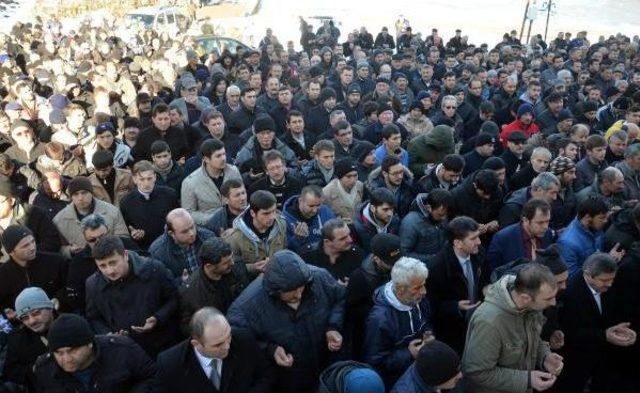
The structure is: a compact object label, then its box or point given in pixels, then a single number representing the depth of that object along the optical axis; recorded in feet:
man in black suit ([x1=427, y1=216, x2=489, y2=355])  14.78
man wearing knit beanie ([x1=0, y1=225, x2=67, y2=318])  15.83
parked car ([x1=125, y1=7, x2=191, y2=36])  76.84
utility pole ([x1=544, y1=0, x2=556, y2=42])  65.91
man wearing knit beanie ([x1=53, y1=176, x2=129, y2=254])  18.31
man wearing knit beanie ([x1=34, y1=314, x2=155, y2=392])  11.19
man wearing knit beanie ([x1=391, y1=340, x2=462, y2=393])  10.48
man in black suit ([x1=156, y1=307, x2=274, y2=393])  11.39
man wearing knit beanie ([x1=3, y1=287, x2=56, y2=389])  13.85
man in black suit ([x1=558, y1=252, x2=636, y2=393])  14.07
